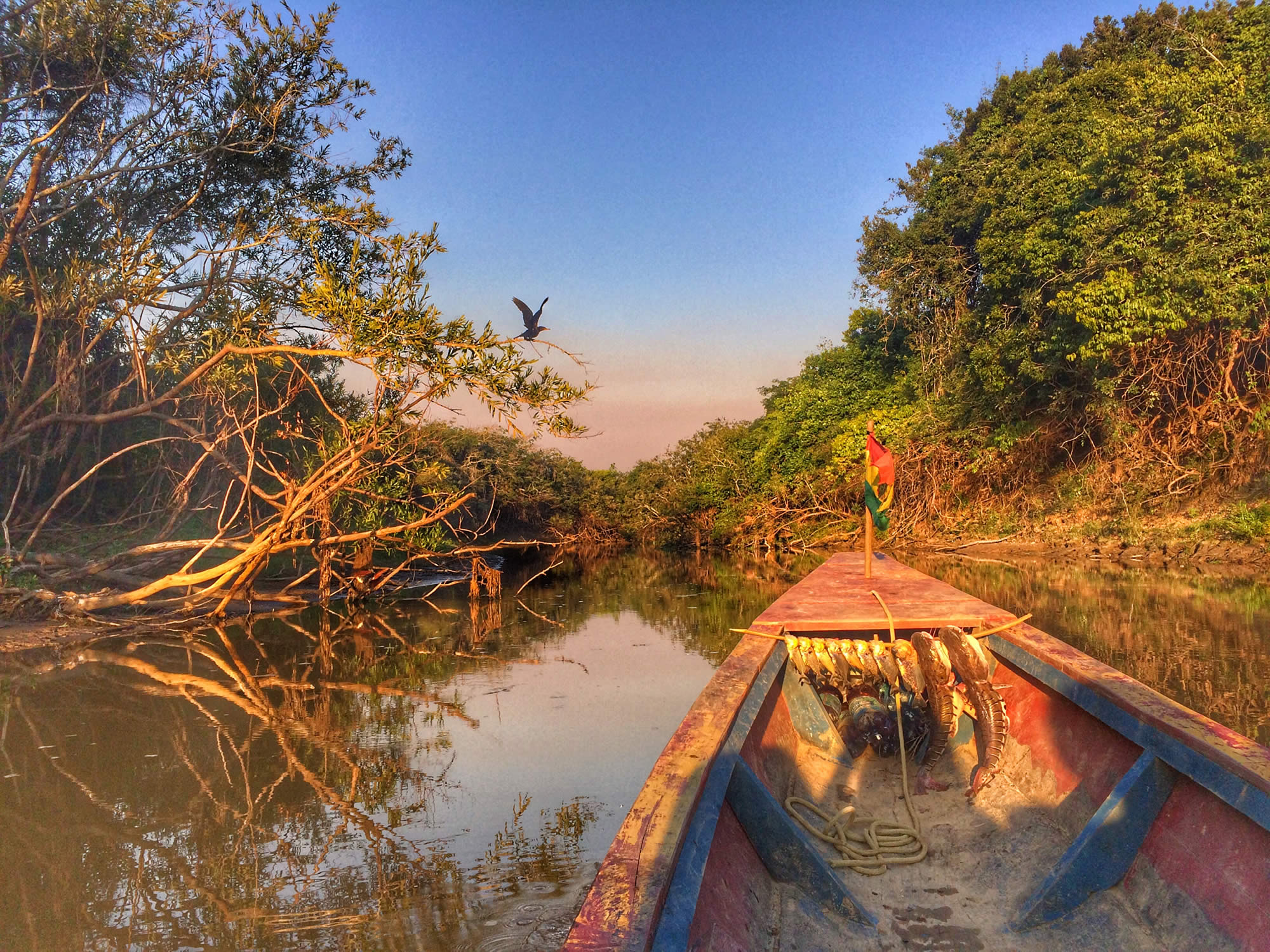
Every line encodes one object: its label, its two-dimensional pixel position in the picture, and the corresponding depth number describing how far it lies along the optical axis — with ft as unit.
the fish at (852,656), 15.74
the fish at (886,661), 15.33
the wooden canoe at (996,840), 7.39
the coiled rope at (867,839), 10.42
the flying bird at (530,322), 26.99
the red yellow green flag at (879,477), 20.13
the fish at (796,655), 15.67
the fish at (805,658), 15.78
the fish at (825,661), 15.83
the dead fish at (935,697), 13.48
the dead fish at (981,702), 12.60
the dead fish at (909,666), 15.19
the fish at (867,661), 15.55
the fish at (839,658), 15.67
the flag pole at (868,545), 20.92
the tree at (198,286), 29.27
